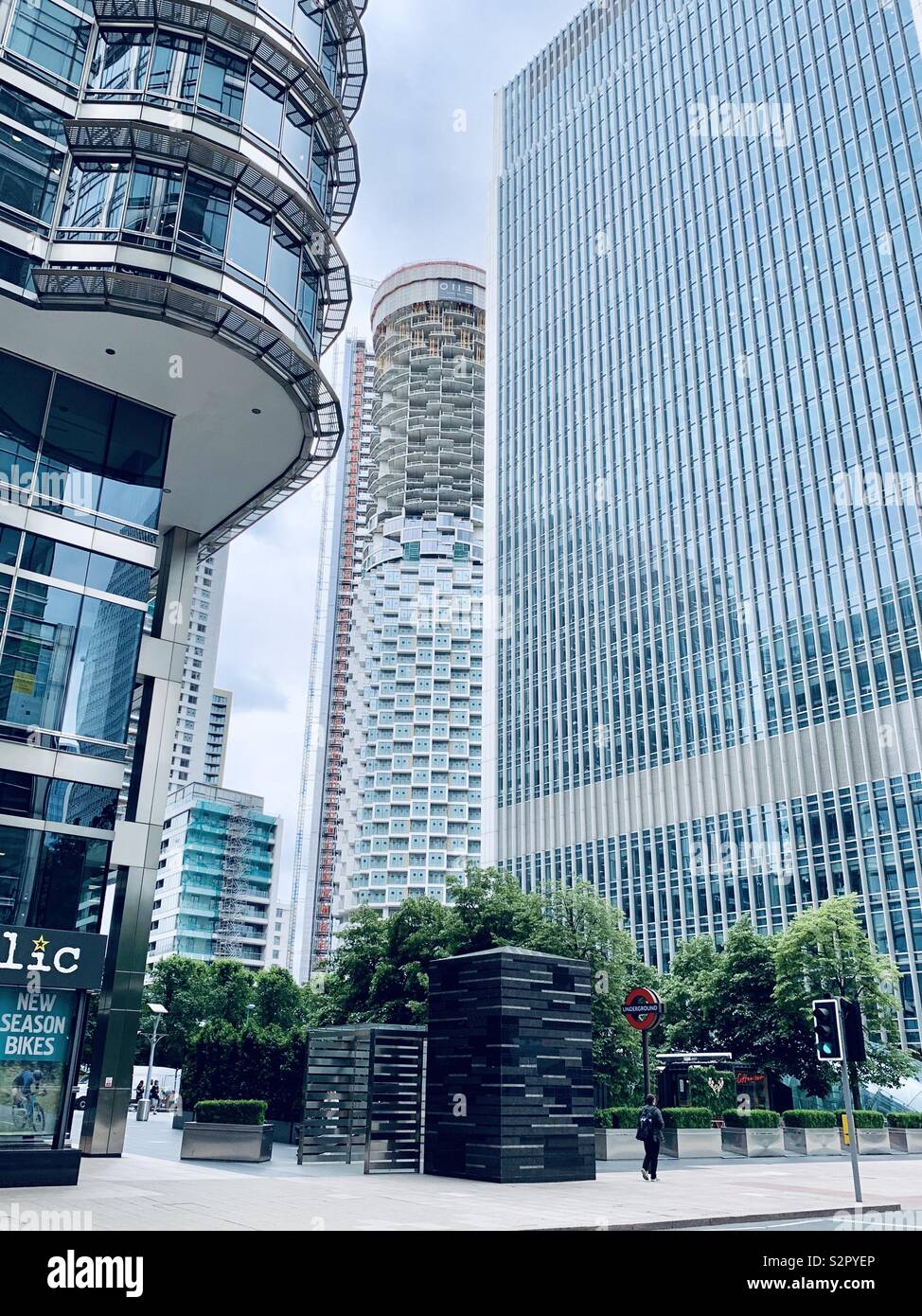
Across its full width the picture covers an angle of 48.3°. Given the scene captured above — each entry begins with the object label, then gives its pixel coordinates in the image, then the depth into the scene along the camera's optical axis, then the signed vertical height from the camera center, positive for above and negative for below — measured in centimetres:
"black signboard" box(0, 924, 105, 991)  2019 +204
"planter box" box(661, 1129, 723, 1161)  3085 -186
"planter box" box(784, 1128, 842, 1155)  3484 -199
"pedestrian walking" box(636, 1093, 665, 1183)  2217 -109
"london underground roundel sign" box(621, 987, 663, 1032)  2623 +165
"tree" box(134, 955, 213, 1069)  7244 +463
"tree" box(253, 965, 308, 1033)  5372 +398
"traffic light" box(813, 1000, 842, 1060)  1958 +90
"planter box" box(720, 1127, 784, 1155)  3228 -187
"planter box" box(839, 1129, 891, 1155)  3619 -204
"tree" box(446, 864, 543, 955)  3550 +522
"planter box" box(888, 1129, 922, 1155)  3700 -202
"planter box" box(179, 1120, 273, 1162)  2541 -166
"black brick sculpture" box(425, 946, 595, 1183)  2130 +7
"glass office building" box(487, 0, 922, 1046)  6203 +4135
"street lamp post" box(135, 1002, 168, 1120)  4969 +5
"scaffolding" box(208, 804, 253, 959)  13388 +2243
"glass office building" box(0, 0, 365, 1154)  2583 +1795
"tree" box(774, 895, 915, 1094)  4172 +389
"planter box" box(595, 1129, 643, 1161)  2842 -178
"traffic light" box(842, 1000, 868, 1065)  1936 +89
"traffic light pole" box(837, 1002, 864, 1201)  1828 -72
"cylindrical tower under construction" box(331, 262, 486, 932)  14062 +6376
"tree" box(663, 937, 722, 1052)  4544 +331
